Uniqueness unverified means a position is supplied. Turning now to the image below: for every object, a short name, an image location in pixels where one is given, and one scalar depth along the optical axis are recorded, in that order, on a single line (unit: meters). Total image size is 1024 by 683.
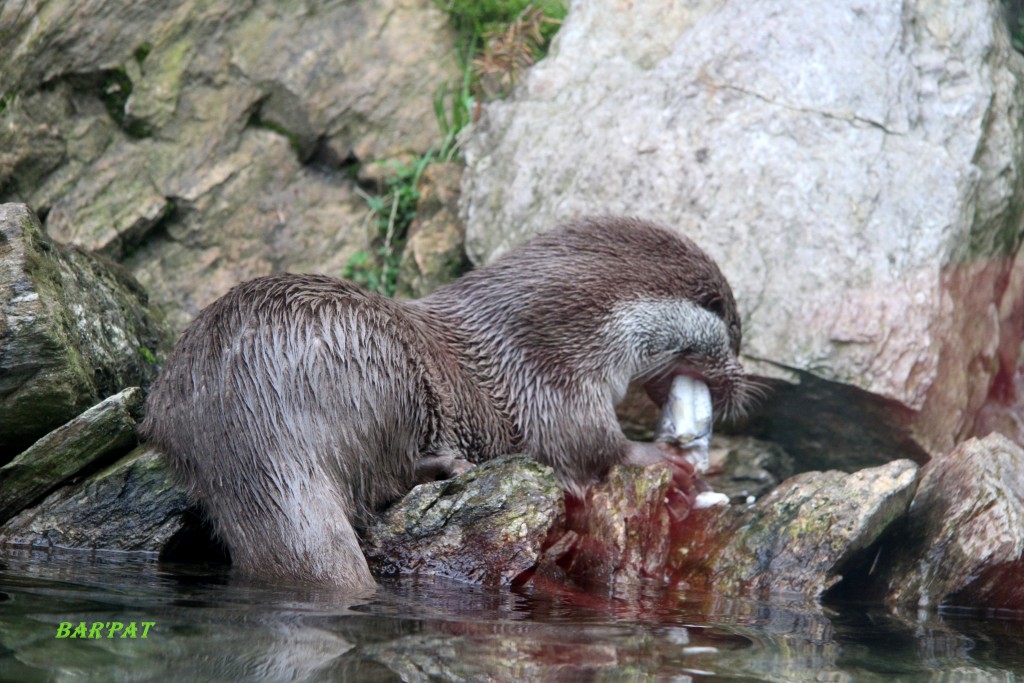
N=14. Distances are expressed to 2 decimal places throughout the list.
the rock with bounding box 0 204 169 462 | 6.55
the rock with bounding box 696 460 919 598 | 7.06
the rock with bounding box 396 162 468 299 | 10.59
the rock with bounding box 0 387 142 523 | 6.70
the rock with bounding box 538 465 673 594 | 7.26
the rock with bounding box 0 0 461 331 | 10.00
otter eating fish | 6.22
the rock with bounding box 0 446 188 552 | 6.81
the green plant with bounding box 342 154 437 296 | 11.12
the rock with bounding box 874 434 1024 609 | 6.80
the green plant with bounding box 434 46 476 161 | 11.59
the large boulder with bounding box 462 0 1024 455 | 8.93
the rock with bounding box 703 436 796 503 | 9.26
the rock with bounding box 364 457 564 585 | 6.76
